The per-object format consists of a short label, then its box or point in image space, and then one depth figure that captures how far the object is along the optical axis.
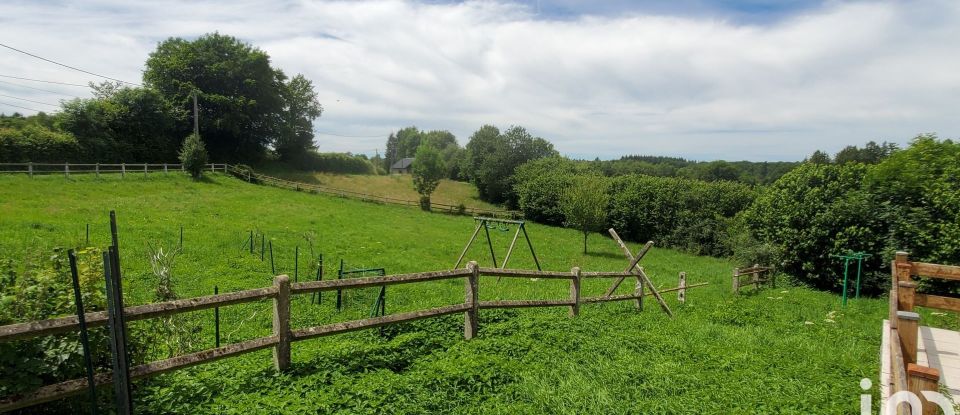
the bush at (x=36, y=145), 28.45
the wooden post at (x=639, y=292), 10.84
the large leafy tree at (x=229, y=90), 45.28
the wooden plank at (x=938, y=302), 6.74
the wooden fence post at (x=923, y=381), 2.83
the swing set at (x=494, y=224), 16.03
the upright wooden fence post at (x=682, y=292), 13.66
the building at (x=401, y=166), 95.15
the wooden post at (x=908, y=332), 3.72
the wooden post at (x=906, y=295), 6.12
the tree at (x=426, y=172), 42.62
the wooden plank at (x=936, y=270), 6.77
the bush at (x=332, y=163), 54.22
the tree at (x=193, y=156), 31.72
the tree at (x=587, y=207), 30.98
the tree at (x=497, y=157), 53.47
